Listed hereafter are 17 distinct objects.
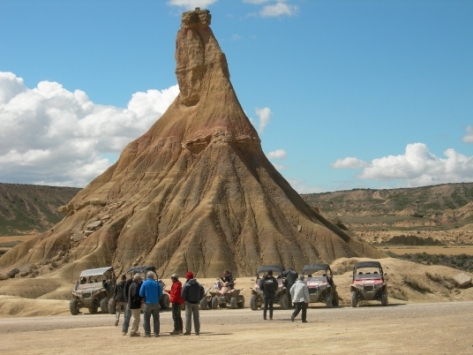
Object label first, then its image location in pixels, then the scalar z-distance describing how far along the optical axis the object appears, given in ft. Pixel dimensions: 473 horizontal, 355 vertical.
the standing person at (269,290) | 89.56
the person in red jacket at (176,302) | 73.05
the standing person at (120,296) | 84.84
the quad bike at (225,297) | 118.62
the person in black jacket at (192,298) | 71.36
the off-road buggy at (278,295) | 110.93
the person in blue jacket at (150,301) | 71.31
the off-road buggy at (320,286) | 112.12
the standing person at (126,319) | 74.38
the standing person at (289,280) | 111.34
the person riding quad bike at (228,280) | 120.78
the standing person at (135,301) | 72.33
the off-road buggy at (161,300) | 112.37
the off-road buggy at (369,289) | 113.70
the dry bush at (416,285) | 141.59
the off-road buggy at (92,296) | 116.26
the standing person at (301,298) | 83.66
